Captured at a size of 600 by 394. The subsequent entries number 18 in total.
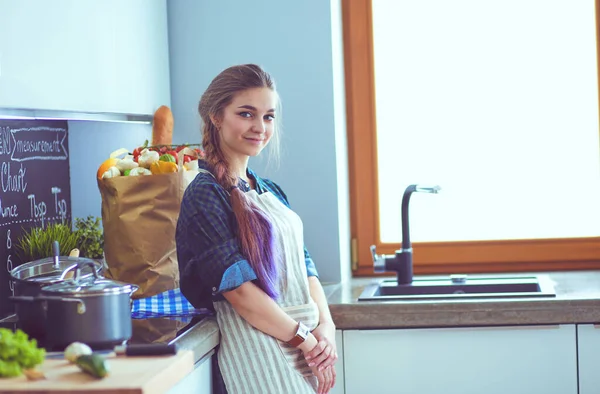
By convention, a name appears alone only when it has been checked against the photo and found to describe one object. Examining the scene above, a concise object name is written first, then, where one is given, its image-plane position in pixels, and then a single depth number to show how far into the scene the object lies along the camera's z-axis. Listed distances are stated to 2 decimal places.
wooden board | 2.81
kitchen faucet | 4.63
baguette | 4.42
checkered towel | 3.79
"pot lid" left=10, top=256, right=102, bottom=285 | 3.40
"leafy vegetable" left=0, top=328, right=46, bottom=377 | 2.85
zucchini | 2.87
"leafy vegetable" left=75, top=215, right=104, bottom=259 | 4.06
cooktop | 3.43
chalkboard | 3.83
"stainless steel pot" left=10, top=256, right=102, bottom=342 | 3.23
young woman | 3.53
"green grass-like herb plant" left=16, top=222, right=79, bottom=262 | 3.86
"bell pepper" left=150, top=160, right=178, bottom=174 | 3.93
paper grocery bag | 3.86
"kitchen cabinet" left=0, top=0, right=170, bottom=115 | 3.45
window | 4.96
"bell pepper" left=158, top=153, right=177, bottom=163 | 3.97
